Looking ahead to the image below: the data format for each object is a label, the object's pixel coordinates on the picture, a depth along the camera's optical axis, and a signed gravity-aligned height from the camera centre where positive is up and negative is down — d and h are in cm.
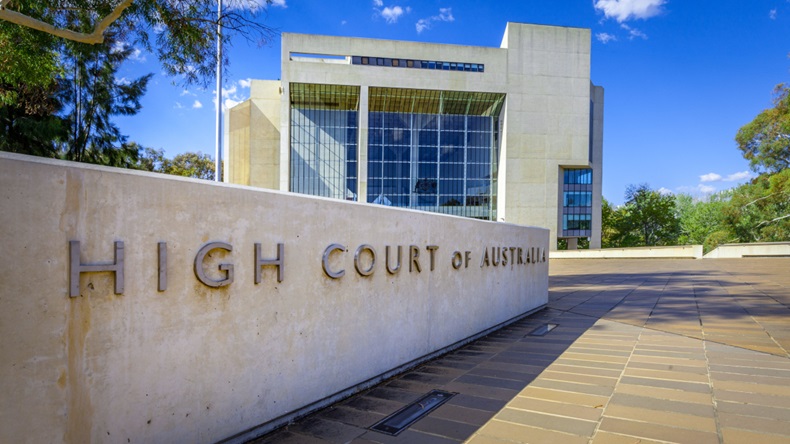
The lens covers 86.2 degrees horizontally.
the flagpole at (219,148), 1778 +353
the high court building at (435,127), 4138 +1024
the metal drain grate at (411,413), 290 -140
